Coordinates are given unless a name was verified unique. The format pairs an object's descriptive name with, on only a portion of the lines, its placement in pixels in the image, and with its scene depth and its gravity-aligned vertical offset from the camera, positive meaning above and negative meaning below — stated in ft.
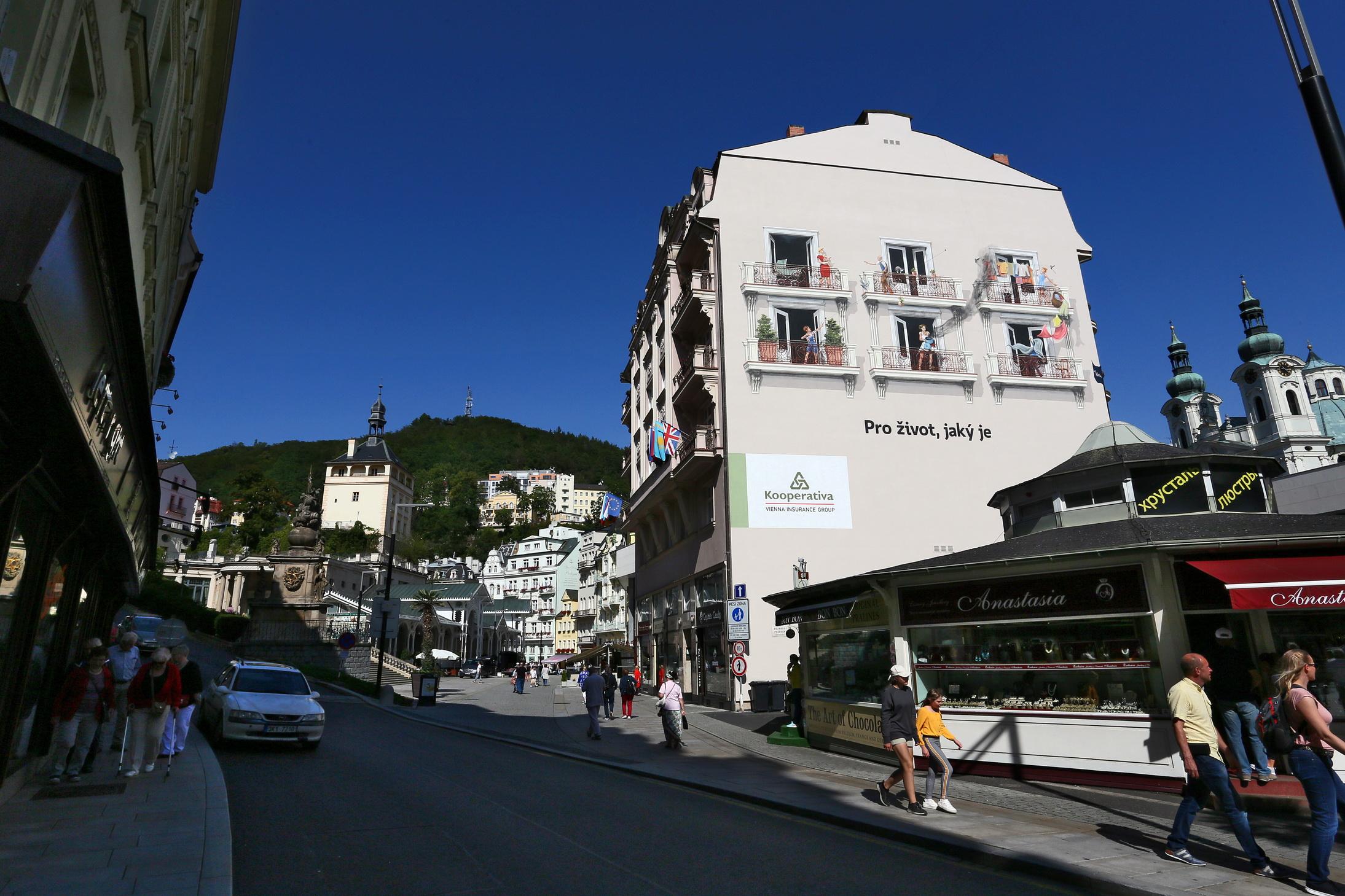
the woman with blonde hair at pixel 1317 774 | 19.25 -2.93
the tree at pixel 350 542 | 332.39 +57.13
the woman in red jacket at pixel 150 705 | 34.58 -1.25
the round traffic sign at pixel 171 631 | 72.33 +4.33
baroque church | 259.80 +92.55
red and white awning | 32.07 +3.21
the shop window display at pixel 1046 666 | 36.17 -0.12
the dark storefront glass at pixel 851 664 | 47.16 +0.15
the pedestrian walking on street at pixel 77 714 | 32.12 -1.49
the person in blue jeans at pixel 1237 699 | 30.91 -1.65
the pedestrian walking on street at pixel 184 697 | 38.23 -1.04
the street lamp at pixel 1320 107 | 19.03 +14.01
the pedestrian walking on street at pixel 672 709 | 54.85 -2.86
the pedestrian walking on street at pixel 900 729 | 31.17 -2.66
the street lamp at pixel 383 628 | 88.48 +5.27
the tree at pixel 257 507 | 328.29 +75.76
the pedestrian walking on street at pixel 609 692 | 82.43 -2.39
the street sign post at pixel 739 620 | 63.67 +4.02
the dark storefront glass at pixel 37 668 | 28.30 +0.44
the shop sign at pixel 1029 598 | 36.63 +3.34
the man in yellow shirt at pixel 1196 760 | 22.62 -2.96
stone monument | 120.37 +9.60
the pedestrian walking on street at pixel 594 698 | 61.21 -2.17
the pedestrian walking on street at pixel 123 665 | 39.04 +0.65
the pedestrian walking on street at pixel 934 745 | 30.89 -3.30
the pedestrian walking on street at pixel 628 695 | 82.58 -2.70
